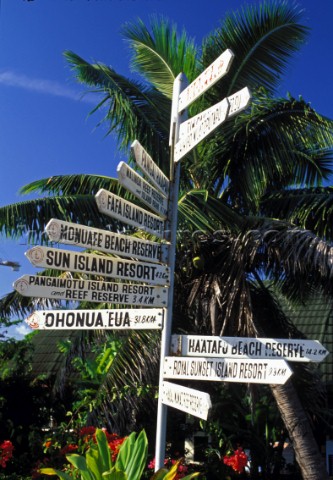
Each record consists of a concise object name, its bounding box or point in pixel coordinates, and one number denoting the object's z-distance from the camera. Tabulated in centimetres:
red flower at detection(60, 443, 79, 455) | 785
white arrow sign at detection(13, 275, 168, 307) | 452
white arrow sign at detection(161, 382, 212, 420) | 417
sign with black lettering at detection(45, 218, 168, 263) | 440
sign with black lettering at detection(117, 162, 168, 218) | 455
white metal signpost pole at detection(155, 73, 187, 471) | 459
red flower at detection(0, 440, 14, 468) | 814
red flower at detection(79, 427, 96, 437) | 776
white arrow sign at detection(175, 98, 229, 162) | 449
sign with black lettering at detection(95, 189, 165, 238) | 447
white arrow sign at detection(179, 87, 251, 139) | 428
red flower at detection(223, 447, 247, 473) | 774
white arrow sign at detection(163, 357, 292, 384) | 418
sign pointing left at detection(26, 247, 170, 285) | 439
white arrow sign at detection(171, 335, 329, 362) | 433
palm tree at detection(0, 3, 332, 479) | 898
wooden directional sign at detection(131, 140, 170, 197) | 475
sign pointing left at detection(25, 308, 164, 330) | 472
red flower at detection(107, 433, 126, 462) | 655
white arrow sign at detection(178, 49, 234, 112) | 450
